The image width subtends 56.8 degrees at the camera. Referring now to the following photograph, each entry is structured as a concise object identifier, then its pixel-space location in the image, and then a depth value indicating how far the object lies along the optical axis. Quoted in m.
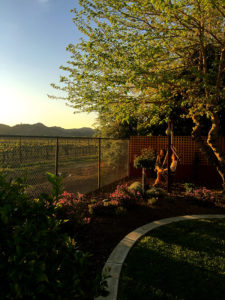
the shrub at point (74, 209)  4.42
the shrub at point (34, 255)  1.18
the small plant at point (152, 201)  6.04
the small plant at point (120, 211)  5.22
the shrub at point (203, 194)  6.77
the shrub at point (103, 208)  5.30
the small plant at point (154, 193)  6.67
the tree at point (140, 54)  5.53
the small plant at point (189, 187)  7.59
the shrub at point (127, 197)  5.76
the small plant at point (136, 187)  7.03
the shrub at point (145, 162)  8.09
